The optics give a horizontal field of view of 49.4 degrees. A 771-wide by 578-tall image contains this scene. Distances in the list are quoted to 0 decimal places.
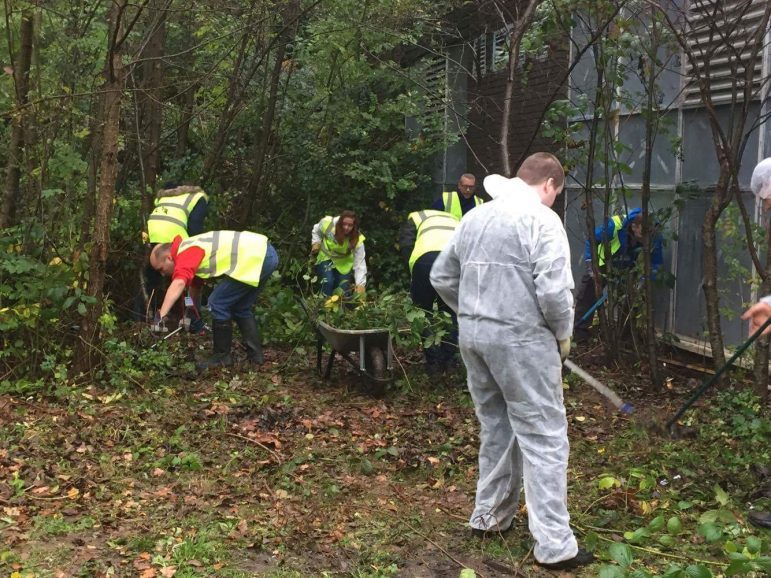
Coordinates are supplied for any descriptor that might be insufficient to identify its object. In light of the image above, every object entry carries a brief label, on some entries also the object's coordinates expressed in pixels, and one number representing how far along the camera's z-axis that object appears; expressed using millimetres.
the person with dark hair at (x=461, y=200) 9469
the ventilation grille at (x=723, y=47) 6133
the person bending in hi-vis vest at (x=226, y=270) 7074
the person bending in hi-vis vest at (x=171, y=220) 8508
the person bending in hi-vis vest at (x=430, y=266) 7039
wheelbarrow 6625
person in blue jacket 7816
